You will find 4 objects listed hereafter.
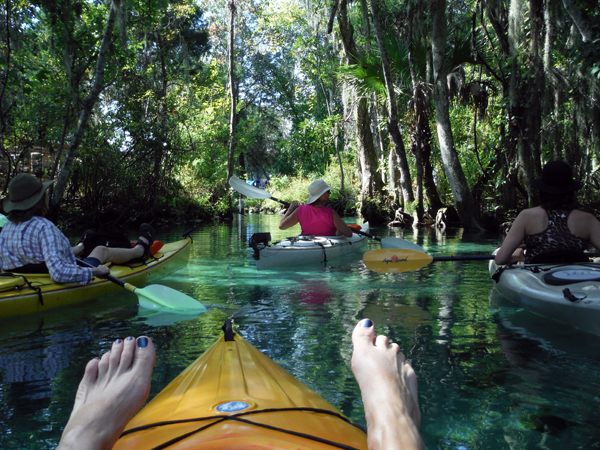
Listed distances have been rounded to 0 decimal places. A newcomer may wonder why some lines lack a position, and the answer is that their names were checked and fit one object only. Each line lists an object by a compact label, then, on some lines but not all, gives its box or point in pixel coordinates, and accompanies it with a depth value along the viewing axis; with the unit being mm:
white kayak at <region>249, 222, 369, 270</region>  7828
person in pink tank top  8258
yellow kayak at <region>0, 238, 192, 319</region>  4812
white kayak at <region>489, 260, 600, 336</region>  3924
